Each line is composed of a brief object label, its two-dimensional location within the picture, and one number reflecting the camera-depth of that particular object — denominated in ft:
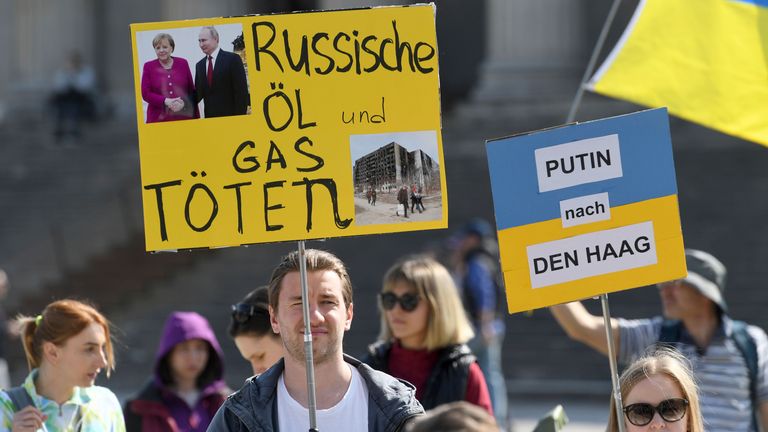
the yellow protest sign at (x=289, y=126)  27.61
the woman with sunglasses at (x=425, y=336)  36.82
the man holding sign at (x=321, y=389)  25.17
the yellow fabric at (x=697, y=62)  35.72
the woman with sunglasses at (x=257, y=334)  33.92
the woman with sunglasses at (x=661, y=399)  26.48
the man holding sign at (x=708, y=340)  35.69
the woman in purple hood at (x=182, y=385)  36.87
